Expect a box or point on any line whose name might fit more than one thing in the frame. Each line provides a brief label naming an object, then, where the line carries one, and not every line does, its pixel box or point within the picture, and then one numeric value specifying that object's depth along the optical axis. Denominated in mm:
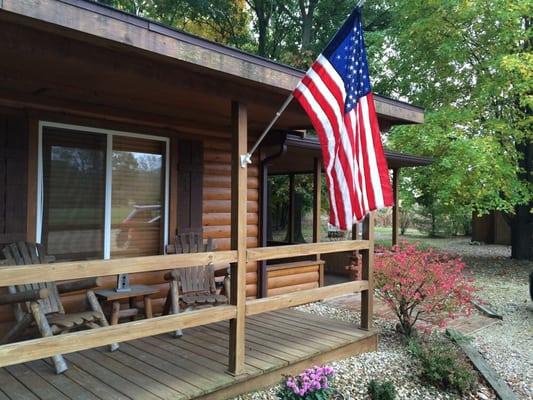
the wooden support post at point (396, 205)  9094
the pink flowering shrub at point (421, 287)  4055
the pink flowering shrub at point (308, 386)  2447
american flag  2852
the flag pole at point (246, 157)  2918
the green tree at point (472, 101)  8328
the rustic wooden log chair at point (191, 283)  3826
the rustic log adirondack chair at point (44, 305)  2832
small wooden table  3533
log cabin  2248
